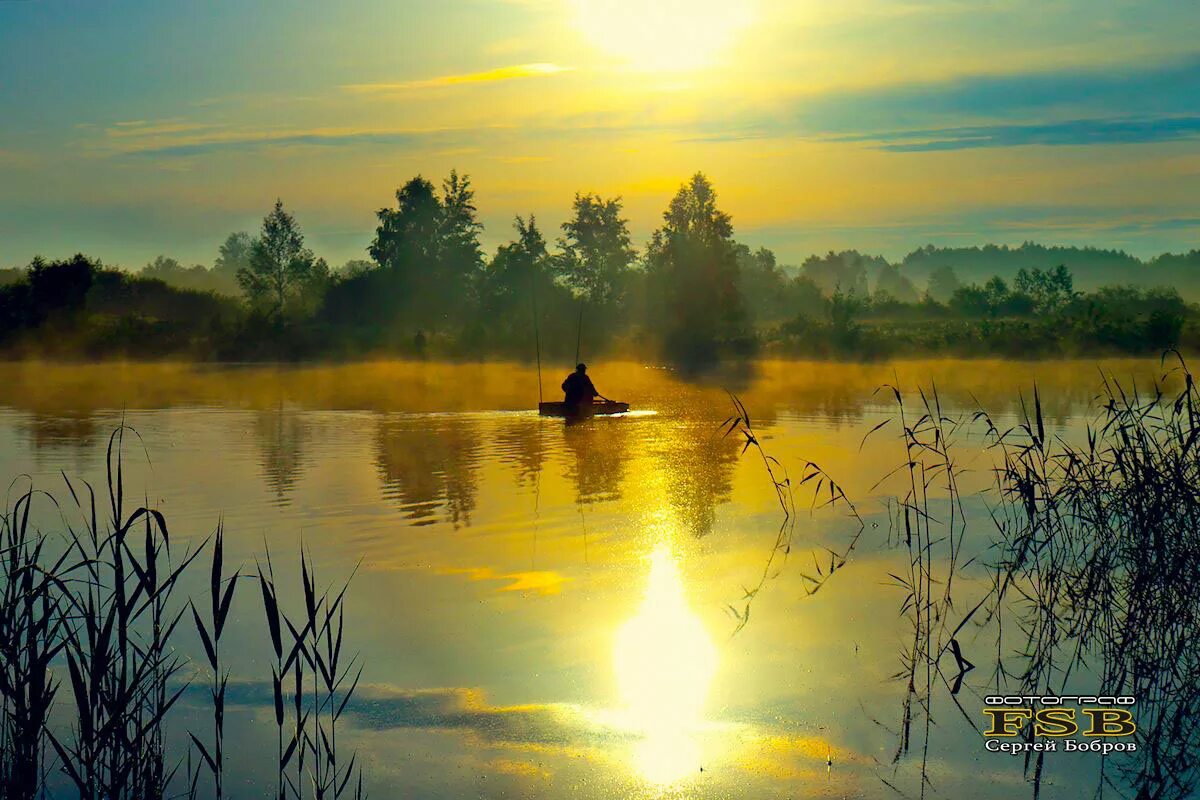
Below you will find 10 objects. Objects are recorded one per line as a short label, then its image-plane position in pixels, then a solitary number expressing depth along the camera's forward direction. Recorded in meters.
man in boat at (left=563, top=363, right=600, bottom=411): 27.48
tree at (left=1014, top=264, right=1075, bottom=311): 86.62
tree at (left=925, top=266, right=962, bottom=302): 193.88
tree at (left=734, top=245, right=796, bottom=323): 122.06
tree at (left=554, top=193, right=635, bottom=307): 91.44
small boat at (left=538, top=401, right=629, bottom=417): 27.59
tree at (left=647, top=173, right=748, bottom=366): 76.75
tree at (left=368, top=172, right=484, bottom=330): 81.31
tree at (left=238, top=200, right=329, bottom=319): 90.50
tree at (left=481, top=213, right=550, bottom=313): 83.69
